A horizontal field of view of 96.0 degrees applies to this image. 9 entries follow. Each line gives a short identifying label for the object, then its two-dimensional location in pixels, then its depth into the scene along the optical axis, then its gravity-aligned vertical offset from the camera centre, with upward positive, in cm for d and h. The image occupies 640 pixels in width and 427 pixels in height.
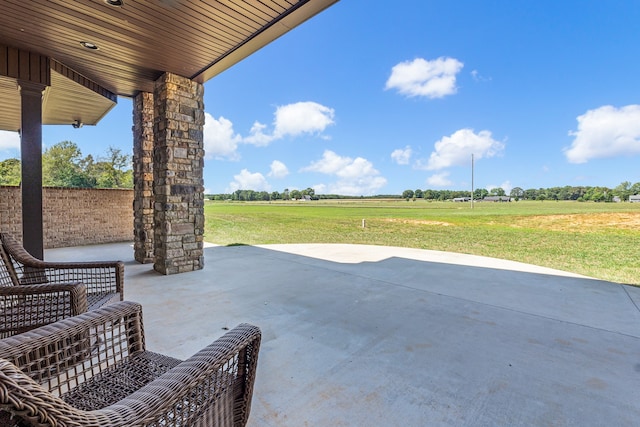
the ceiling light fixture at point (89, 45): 338 +189
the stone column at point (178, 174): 435 +47
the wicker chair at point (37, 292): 176 -62
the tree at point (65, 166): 1412 +192
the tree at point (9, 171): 1196 +143
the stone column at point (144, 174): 526 +57
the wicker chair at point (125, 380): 59 -57
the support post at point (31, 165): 359 +50
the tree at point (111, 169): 1512 +190
